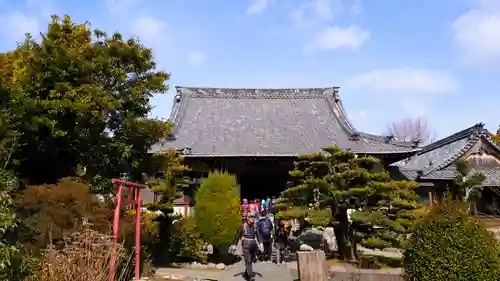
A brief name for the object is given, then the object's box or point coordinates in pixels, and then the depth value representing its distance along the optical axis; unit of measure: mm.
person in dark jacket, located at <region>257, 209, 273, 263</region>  10812
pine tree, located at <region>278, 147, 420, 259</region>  10359
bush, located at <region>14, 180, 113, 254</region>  7281
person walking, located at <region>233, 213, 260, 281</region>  9133
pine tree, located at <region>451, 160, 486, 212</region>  17859
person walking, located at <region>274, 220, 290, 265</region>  11445
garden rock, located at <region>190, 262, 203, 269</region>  11602
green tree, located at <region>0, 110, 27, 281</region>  4152
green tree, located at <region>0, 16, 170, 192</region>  9734
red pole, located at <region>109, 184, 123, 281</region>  6727
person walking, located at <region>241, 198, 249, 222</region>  13012
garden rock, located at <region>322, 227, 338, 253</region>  13325
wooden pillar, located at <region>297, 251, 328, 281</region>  8055
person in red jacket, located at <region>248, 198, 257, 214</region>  14050
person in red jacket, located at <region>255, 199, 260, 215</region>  14144
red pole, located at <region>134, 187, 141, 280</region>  8391
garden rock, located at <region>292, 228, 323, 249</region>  14295
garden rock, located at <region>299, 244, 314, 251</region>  9978
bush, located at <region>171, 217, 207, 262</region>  11969
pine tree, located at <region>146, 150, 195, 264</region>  11984
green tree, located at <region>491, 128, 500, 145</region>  32141
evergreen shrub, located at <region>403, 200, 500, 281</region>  5629
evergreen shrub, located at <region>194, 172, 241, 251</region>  11578
